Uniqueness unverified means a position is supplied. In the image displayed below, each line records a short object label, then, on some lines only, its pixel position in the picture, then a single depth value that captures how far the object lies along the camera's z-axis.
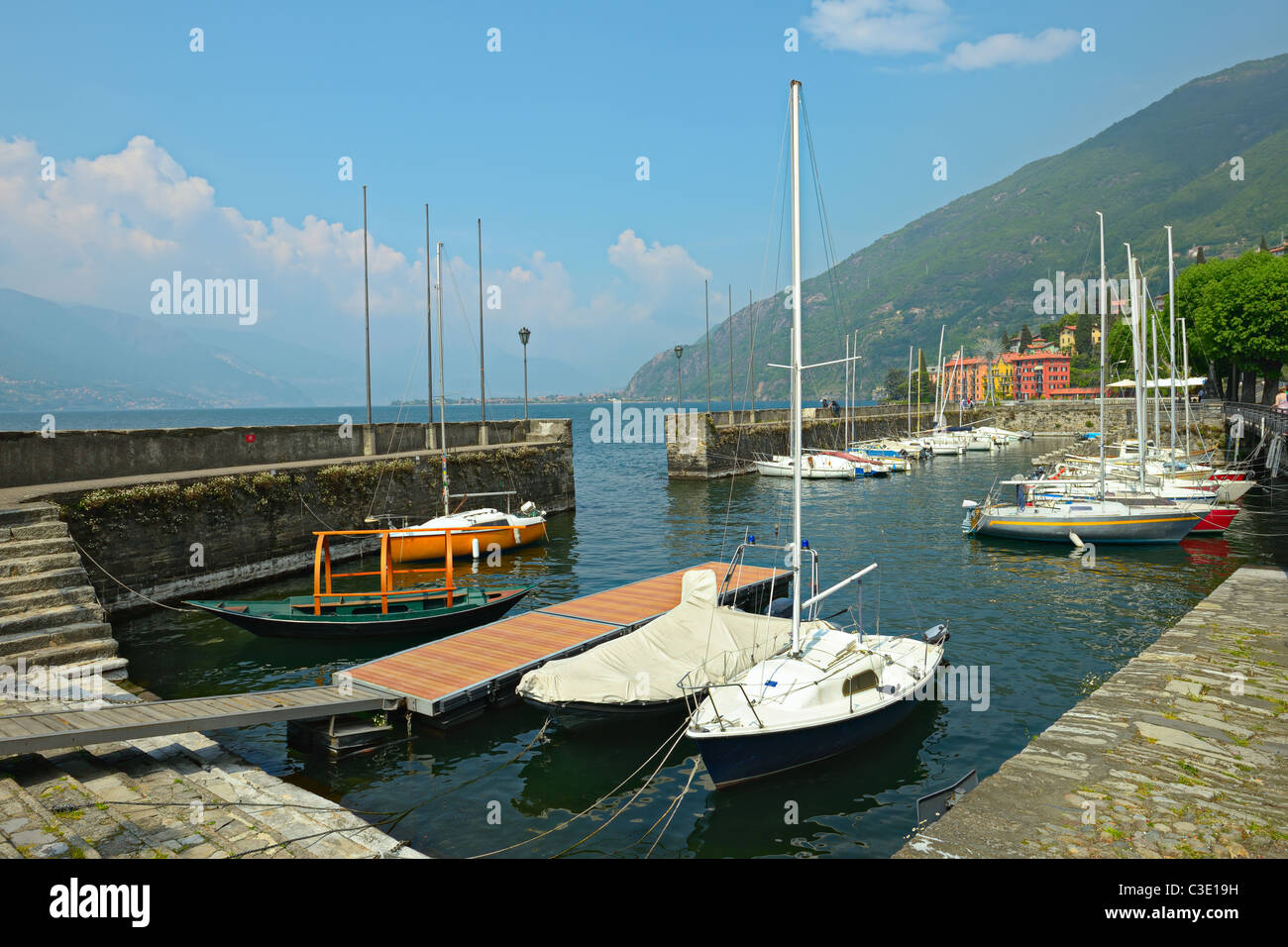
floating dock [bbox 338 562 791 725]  13.59
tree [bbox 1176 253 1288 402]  59.38
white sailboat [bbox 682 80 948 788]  11.27
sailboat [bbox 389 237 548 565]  27.58
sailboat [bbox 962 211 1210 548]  29.34
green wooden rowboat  17.78
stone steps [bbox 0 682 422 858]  7.86
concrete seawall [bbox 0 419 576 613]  20.55
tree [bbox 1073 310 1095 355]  181.38
